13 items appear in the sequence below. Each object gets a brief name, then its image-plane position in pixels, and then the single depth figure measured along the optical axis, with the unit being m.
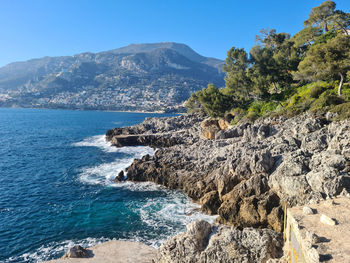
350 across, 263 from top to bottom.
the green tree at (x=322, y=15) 48.54
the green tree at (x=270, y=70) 43.69
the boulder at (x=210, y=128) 42.04
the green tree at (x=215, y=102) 47.34
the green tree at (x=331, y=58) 28.61
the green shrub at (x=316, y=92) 32.72
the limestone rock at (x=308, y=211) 10.34
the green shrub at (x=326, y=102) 27.95
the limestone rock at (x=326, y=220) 9.39
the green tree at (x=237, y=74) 47.38
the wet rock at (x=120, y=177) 28.63
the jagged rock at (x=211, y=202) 19.78
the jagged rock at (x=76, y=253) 14.46
